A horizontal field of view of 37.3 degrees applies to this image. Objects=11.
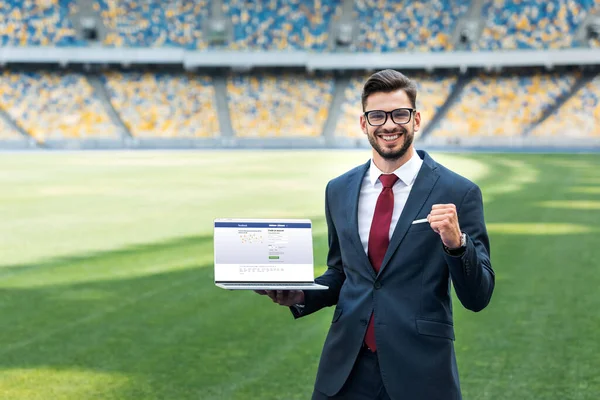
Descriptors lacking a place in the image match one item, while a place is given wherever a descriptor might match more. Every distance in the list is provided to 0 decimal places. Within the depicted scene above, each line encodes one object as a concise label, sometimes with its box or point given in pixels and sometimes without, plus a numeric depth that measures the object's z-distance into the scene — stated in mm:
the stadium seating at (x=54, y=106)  49469
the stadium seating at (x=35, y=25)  53875
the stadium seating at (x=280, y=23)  54656
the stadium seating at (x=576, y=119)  46719
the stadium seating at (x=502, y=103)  48656
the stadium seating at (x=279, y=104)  50656
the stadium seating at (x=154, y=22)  54594
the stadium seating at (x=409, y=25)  53812
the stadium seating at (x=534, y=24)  52344
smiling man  3455
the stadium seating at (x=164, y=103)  50531
